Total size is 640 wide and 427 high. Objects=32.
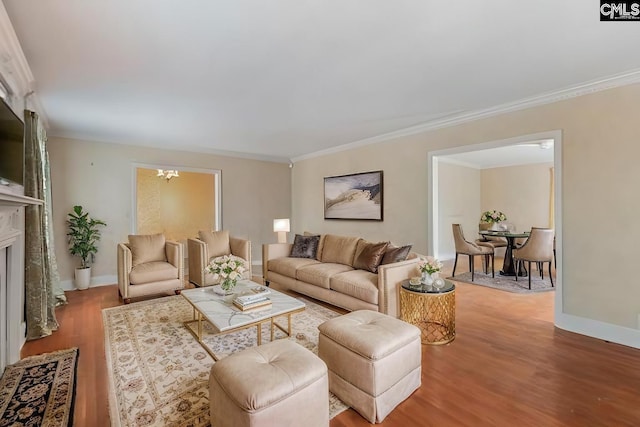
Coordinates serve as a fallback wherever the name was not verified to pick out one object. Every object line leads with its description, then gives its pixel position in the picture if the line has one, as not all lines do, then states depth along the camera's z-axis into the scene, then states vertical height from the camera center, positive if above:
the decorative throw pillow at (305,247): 4.60 -0.56
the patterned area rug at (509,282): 4.50 -1.21
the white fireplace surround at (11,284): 2.29 -0.60
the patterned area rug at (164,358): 1.83 -1.24
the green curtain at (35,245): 2.87 -0.31
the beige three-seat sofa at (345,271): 3.09 -0.76
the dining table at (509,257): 5.36 -0.88
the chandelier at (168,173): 6.14 +0.85
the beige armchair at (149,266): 3.88 -0.76
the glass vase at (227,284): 2.99 -0.74
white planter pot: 4.59 -1.02
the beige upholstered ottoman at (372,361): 1.74 -0.96
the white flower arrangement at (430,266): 2.82 -0.54
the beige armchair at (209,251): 4.46 -0.63
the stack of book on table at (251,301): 2.61 -0.82
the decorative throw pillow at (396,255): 3.38 -0.51
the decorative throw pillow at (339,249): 4.10 -0.55
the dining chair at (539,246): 4.70 -0.59
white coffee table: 2.39 -0.88
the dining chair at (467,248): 5.26 -0.70
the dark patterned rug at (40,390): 1.79 -1.25
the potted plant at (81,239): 4.59 -0.42
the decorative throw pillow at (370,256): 3.57 -0.57
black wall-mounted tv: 1.93 +0.49
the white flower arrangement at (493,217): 6.09 -0.14
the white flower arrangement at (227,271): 2.97 -0.60
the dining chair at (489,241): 5.81 -0.67
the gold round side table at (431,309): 2.77 -0.99
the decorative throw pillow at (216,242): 4.82 -0.51
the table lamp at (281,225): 5.38 -0.24
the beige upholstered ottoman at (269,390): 1.37 -0.88
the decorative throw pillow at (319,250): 4.54 -0.61
